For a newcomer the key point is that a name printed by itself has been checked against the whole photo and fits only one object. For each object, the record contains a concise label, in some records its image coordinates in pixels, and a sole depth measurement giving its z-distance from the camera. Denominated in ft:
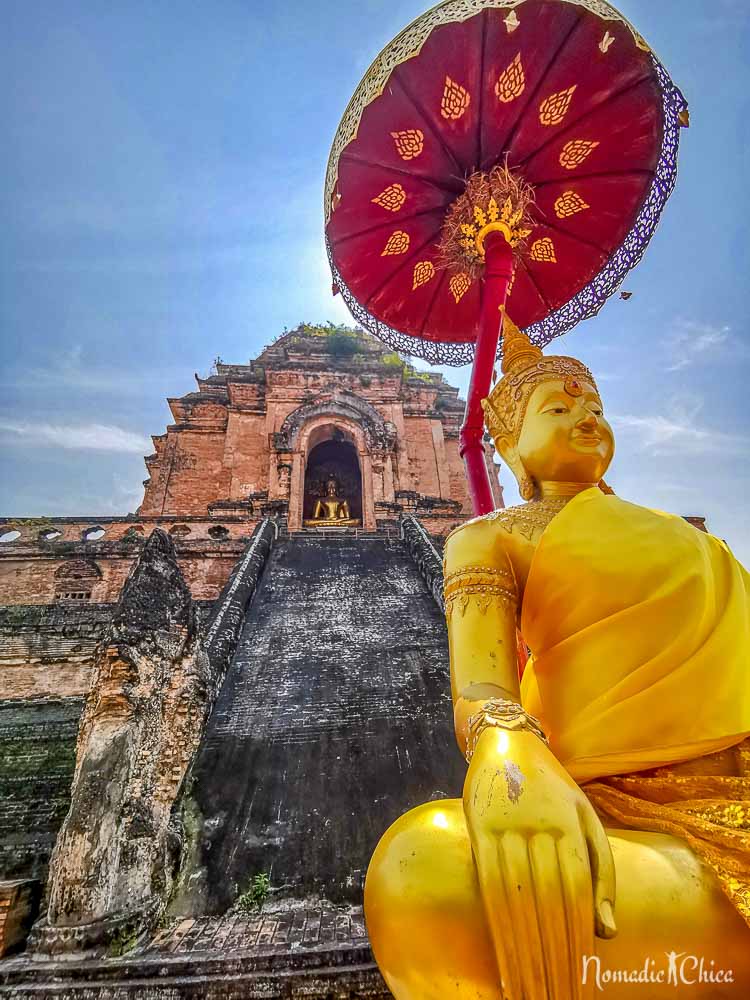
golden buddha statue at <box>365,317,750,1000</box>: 3.51
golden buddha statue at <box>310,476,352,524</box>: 49.77
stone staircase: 11.66
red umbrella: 9.78
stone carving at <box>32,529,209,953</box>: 9.34
